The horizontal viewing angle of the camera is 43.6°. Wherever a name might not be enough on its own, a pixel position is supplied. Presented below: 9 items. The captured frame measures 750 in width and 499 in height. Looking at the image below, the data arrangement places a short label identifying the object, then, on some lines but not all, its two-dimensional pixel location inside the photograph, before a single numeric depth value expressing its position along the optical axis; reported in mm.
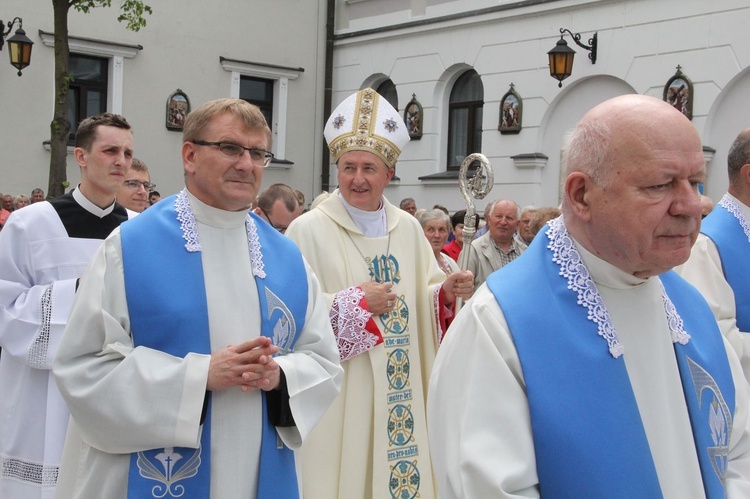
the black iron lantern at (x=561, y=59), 14391
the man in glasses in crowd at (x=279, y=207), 6094
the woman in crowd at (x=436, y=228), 7523
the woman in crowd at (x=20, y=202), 14047
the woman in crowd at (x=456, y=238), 8984
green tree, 12414
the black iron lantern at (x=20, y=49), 15195
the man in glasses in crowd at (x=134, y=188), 5633
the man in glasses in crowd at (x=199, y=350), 3238
